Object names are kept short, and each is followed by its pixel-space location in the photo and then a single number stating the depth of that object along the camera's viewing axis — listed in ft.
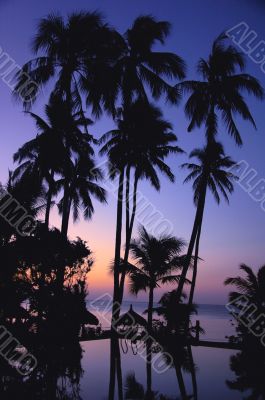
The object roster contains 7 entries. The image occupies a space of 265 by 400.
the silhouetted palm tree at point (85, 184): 81.87
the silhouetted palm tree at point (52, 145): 63.77
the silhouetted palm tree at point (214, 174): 83.97
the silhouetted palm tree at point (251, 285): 71.36
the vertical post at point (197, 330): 75.74
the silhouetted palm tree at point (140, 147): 74.95
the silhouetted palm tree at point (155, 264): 84.12
